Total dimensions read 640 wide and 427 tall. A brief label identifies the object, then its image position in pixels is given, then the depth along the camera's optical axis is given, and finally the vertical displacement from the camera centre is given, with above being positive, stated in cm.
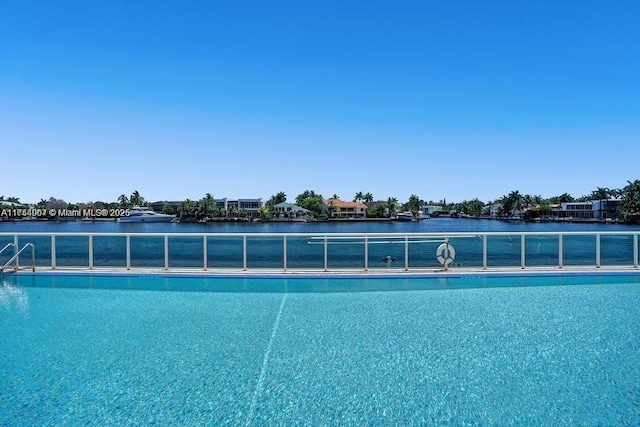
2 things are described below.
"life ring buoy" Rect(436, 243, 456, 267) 730 -91
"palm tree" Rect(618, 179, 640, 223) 6439 +43
